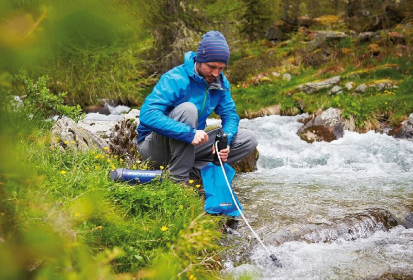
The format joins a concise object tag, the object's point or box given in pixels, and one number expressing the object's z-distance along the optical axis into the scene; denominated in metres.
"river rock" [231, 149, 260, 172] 6.22
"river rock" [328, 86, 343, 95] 11.48
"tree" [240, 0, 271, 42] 25.30
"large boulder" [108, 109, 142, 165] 4.85
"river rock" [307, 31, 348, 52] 17.17
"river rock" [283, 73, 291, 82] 14.56
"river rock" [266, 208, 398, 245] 3.22
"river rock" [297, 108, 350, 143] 8.59
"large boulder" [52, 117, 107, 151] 3.97
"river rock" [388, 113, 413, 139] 8.20
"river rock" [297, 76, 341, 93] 12.12
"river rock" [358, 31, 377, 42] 16.25
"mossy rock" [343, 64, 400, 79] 12.20
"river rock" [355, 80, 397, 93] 10.74
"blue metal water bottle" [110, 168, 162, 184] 3.19
